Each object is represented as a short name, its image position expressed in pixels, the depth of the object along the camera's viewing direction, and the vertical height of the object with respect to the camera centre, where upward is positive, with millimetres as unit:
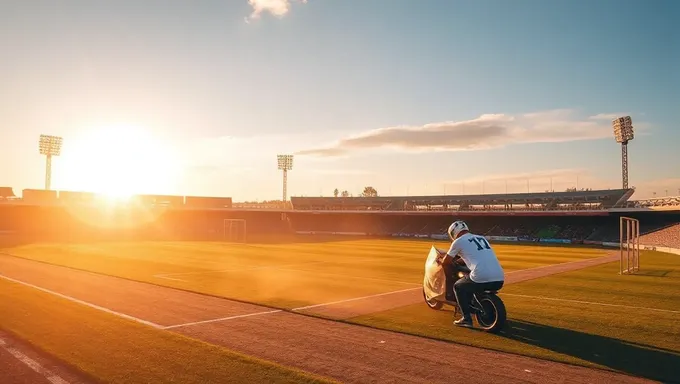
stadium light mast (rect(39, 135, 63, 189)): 84375 +10733
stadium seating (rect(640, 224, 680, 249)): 43156 -2635
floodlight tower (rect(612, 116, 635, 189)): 71688 +12450
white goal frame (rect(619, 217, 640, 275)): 23312 -3220
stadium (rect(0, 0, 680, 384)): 7770 -2926
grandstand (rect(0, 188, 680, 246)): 58656 -1386
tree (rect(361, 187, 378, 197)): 193125 +7355
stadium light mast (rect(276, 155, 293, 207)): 100750 +10176
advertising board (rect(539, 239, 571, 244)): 57500 -3996
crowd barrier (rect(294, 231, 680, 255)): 43094 -4010
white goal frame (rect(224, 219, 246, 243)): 53091 -4009
